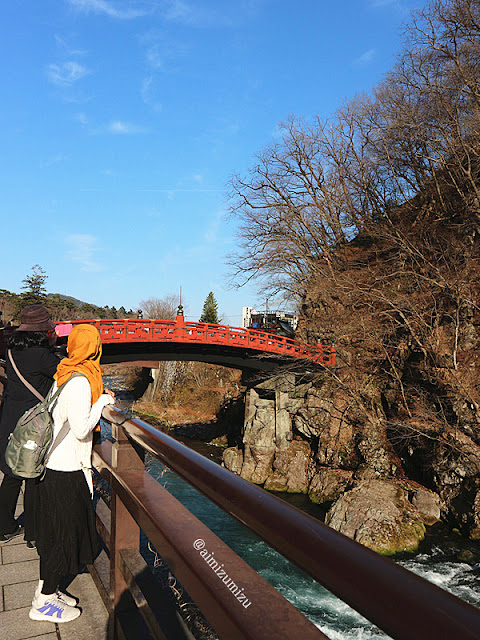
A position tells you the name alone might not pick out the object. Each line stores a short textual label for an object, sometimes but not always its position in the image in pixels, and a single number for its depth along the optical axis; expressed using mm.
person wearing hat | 3520
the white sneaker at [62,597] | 2764
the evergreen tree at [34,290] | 50062
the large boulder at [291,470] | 19266
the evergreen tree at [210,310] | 63219
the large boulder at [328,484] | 17219
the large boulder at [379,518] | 13188
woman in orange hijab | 2738
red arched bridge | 20062
